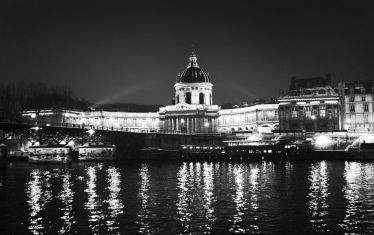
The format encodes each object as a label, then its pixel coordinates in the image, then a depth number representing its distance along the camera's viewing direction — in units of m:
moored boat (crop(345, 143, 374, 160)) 115.19
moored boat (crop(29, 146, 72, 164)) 111.24
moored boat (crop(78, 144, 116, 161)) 130.38
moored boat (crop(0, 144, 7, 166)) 94.00
